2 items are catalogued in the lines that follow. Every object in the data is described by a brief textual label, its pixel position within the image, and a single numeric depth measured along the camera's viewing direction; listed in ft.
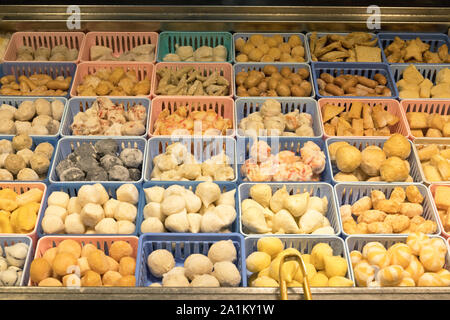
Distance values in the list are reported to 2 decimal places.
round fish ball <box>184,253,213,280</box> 5.65
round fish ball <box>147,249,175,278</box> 5.80
